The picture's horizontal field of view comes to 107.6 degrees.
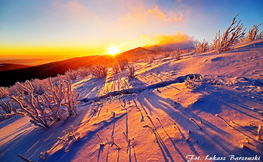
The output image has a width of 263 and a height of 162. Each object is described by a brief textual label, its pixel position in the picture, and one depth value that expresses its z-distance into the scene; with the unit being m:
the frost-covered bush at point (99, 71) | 5.16
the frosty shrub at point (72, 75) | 7.08
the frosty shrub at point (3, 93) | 5.37
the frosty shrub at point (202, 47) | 6.34
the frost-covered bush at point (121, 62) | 6.29
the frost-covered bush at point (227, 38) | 3.60
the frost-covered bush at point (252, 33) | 5.08
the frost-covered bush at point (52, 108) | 1.63
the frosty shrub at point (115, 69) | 5.68
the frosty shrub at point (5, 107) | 3.10
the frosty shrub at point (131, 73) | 3.79
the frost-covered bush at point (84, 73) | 7.62
